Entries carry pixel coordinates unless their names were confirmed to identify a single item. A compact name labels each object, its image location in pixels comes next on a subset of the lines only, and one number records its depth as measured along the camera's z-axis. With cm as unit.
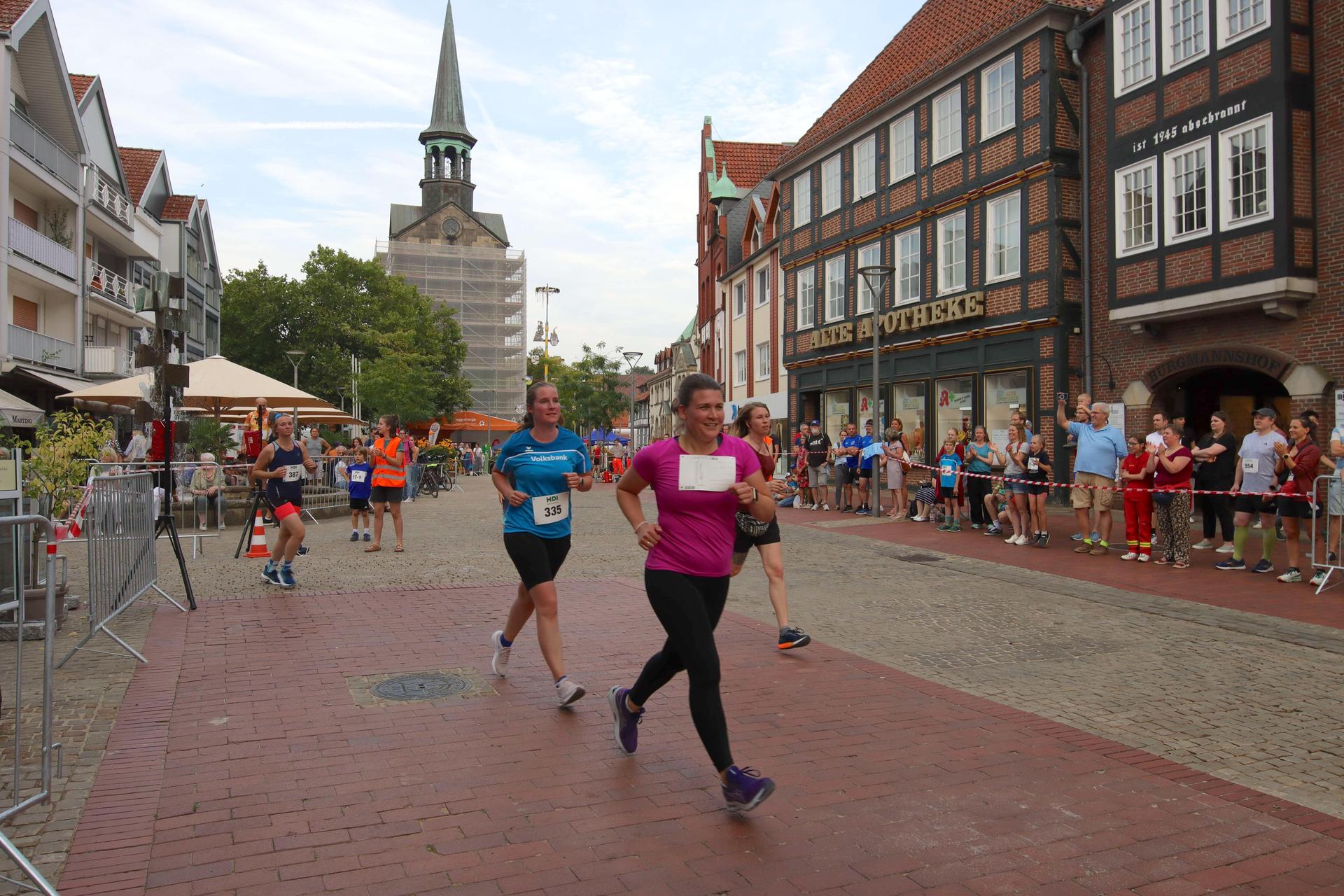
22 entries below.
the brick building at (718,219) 4472
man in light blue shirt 1315
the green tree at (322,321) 5850
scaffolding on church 7869
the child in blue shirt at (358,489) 1614
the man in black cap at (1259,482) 1107
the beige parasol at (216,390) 1903
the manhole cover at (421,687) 599
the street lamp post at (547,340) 6358
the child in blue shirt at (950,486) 1673
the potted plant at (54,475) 809
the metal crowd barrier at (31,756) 330
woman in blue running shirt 580
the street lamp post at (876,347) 1961
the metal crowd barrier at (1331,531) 992
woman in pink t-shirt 409
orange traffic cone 1305
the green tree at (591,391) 5775
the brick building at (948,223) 2078
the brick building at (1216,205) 1552
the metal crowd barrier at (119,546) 693
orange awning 6300
